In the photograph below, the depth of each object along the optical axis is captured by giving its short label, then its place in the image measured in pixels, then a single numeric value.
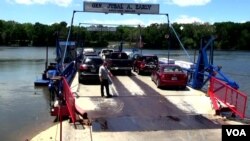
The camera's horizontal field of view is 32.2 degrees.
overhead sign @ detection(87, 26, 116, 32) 48.34
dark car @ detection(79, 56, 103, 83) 26.25
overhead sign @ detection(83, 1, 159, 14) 27.69
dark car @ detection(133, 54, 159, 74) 33.37
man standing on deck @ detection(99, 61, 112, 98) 20.98
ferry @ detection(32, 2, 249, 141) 15.01
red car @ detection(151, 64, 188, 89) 24.77
